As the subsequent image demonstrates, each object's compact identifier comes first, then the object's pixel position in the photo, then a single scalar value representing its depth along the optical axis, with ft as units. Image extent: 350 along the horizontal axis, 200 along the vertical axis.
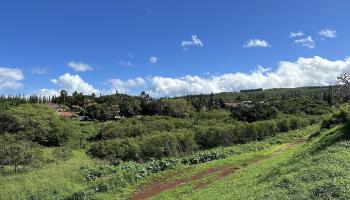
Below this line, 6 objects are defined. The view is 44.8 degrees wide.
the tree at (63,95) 453.82
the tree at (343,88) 84.72
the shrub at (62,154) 151.48
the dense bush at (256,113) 262.67
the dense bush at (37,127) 216.68
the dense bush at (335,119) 116.10
